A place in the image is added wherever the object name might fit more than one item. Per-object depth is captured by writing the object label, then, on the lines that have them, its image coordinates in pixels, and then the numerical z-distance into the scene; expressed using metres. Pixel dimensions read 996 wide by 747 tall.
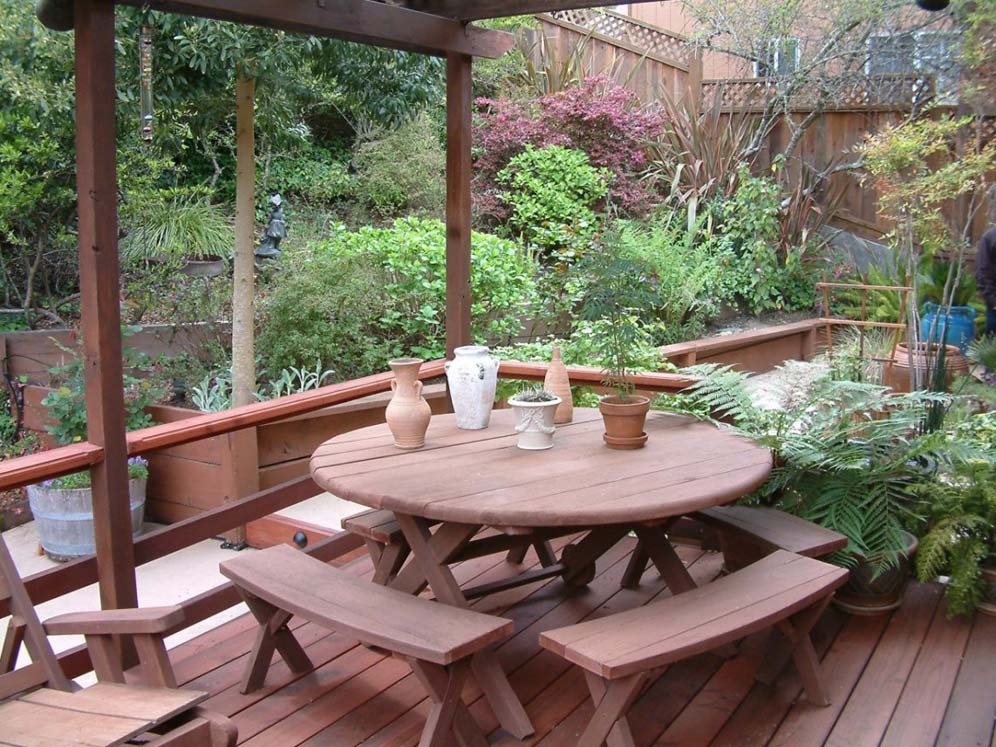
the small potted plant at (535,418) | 2.68
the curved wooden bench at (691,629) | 1.93
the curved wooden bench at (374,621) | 2.02
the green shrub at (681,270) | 7.14
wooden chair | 1.72
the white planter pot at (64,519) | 4.57
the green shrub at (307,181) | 8.55
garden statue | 6.96
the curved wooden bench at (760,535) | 2.63
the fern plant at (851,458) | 2.86
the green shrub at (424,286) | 5.69
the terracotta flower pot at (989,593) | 2.95
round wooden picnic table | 2.25
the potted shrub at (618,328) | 2.59
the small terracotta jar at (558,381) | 2.96
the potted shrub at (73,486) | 4.58
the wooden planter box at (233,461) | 4.77
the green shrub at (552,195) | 8.00
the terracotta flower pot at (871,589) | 2.91
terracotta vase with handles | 2.72
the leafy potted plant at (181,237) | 6.41
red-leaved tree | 8.59
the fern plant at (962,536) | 2.81
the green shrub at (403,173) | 8.38
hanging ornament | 3.34
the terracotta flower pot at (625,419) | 2.72
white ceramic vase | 2.76
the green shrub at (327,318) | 5.49
